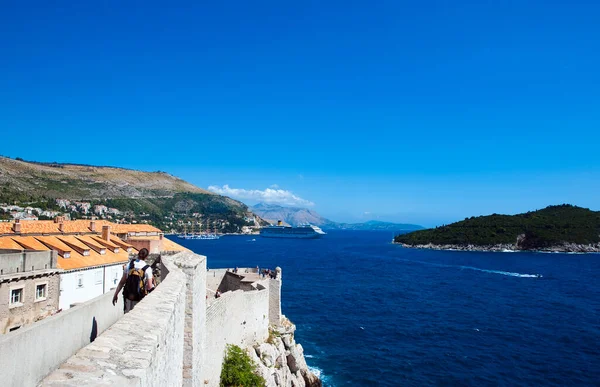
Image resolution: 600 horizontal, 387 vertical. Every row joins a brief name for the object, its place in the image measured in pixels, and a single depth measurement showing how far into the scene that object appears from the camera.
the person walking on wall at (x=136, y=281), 7.95
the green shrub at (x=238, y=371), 16.69
